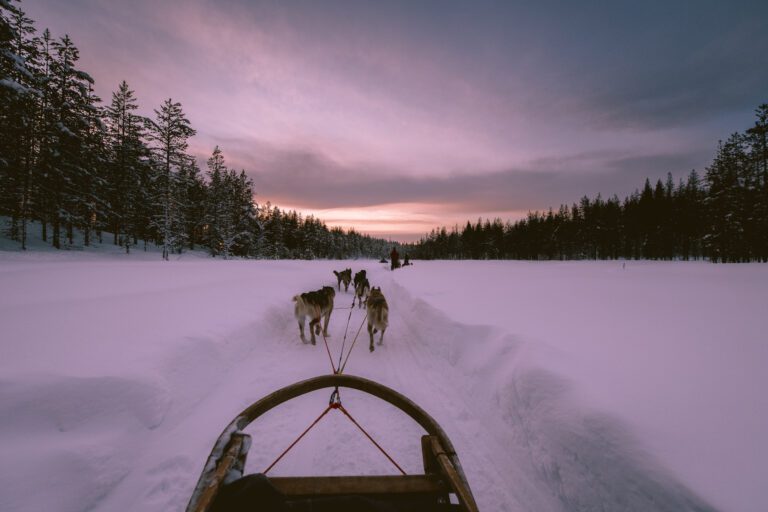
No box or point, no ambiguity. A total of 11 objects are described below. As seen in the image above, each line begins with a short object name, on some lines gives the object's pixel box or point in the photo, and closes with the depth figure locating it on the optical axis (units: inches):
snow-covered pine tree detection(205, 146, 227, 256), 1591.0
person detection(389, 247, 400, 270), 1262.3
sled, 57.2
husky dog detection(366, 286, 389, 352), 261.1
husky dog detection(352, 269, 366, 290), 568.7
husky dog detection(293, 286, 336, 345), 271.1
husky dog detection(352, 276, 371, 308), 499.5
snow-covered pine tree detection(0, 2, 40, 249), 621.6
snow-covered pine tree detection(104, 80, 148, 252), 1121.4
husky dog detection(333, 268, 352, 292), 681.0
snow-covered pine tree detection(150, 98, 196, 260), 1107.9
